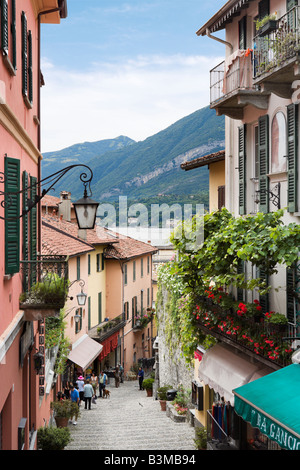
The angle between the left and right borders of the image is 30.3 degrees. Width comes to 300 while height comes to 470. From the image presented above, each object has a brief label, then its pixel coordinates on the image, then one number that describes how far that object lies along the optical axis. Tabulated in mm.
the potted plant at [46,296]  9961
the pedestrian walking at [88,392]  24625
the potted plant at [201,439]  15367
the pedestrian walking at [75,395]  23247
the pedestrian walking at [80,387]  25484
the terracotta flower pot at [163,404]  23233
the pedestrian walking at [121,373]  39328
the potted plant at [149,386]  31312
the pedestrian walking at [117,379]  36269
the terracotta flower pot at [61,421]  18922
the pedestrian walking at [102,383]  30500
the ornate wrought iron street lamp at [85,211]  8789
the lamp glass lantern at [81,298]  24759
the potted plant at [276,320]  10703
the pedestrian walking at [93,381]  29236
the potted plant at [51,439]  13625
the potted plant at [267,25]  11430
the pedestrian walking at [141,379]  34656
